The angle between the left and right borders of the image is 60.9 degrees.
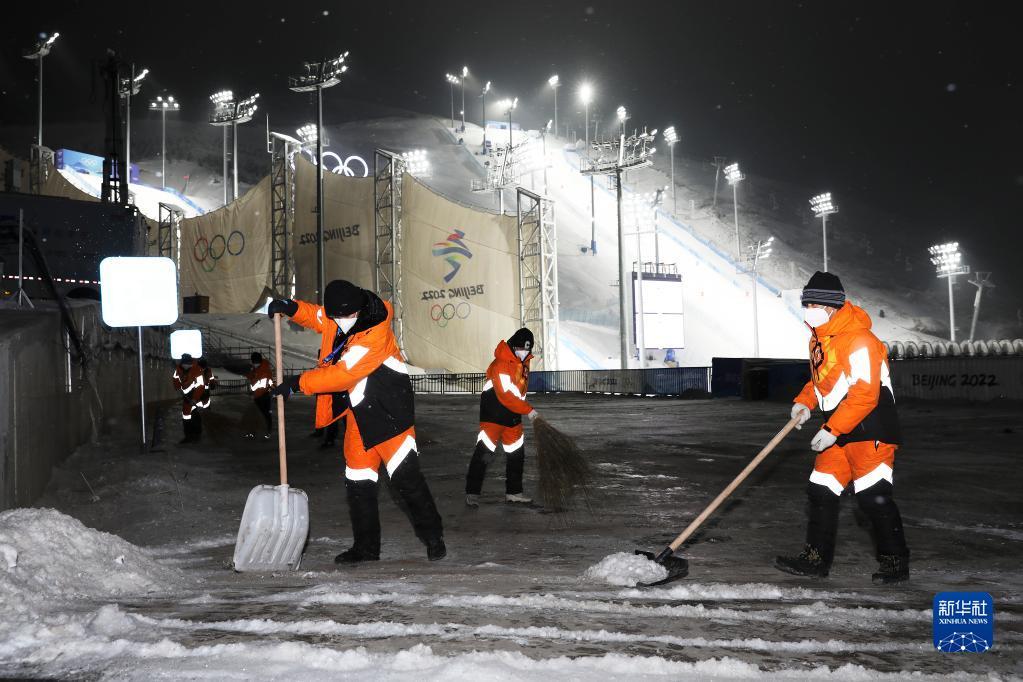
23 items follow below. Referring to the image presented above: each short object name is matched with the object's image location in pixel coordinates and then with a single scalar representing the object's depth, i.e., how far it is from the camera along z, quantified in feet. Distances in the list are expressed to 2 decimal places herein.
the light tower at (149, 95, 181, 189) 309.53
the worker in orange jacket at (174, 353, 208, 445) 44.60
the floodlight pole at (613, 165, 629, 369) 119.85
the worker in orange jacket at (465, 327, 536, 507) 26.89
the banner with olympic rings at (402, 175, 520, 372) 138.51
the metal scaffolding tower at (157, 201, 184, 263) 184.82
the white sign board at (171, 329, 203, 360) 71.72
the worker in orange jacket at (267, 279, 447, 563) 17.35
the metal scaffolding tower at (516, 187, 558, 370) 130.21
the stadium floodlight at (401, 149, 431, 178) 273.13
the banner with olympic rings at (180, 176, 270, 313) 176.65
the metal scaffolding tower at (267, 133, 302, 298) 164.35
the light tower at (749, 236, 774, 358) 202.59
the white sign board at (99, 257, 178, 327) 35.17
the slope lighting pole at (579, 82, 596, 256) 262.88
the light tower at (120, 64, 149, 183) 103.60
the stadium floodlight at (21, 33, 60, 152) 199.11
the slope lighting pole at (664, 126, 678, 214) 323.86
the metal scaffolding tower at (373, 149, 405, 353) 142.82
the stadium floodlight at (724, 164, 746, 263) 301.43
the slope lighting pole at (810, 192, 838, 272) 256.73
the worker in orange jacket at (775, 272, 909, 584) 15.83
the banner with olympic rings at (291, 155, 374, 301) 155.74
